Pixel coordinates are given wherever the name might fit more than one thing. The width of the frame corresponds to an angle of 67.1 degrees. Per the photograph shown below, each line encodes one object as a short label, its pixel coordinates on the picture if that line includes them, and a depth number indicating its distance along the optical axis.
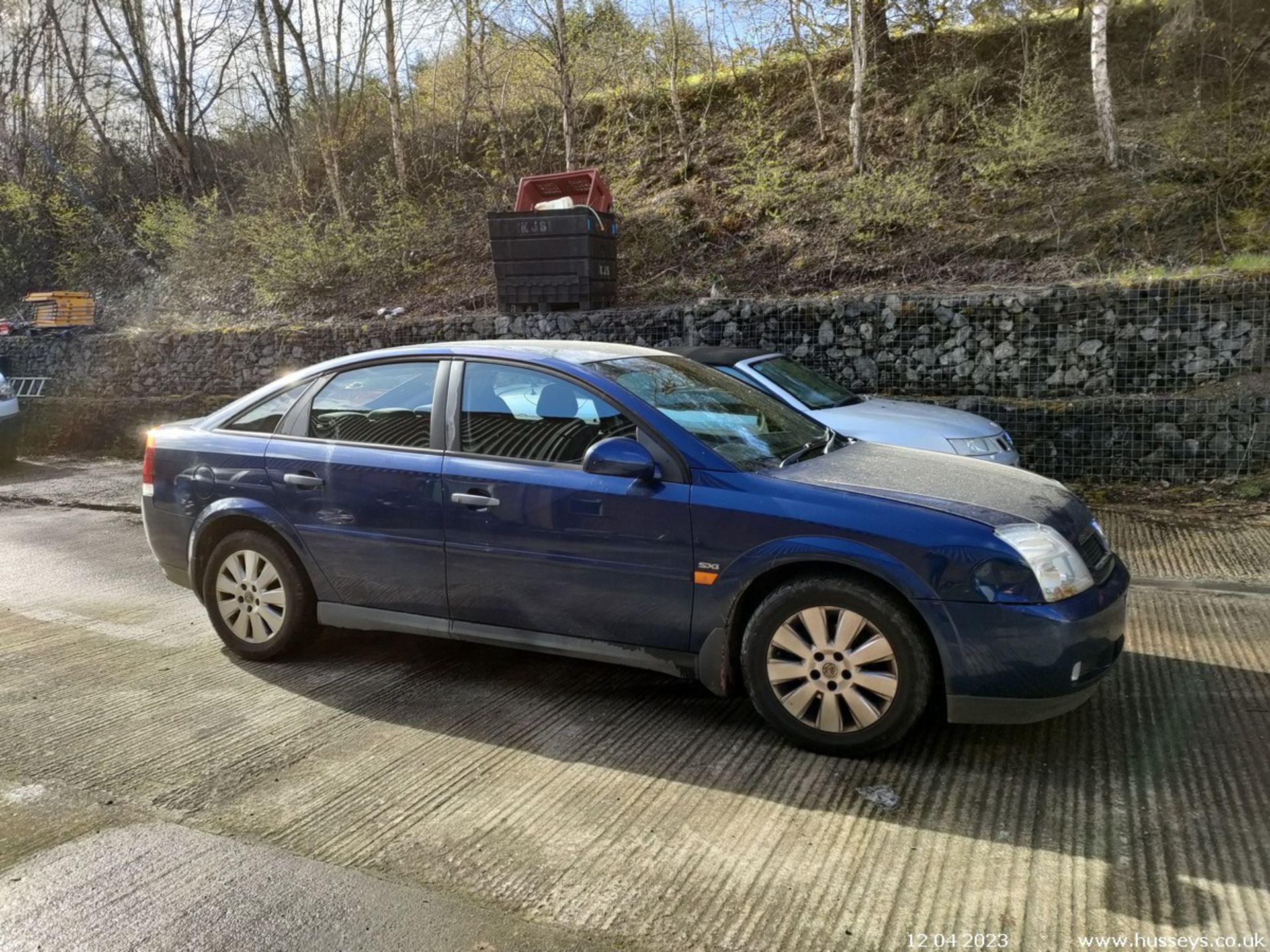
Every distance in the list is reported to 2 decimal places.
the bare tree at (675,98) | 14.77
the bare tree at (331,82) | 17.41
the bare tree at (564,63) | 13.76
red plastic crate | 11.81
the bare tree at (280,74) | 17.94
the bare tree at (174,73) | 20.25
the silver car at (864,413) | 6.67
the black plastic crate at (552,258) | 10.91
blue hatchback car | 3.41
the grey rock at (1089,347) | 8.37
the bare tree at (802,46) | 13.98
